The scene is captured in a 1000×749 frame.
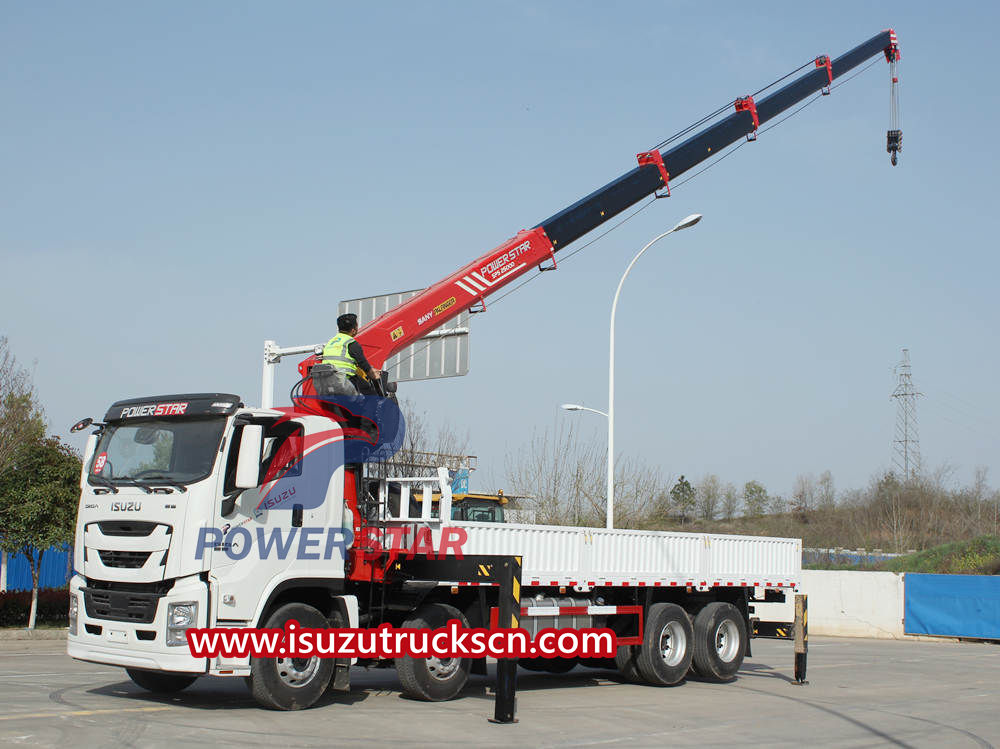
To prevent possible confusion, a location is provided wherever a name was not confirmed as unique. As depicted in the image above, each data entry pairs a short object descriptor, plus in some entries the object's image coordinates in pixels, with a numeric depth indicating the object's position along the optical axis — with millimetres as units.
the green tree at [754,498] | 83781
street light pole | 21500
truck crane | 9680
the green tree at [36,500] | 22047
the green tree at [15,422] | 21695
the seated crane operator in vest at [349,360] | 11312
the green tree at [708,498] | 77312
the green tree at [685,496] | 73281
